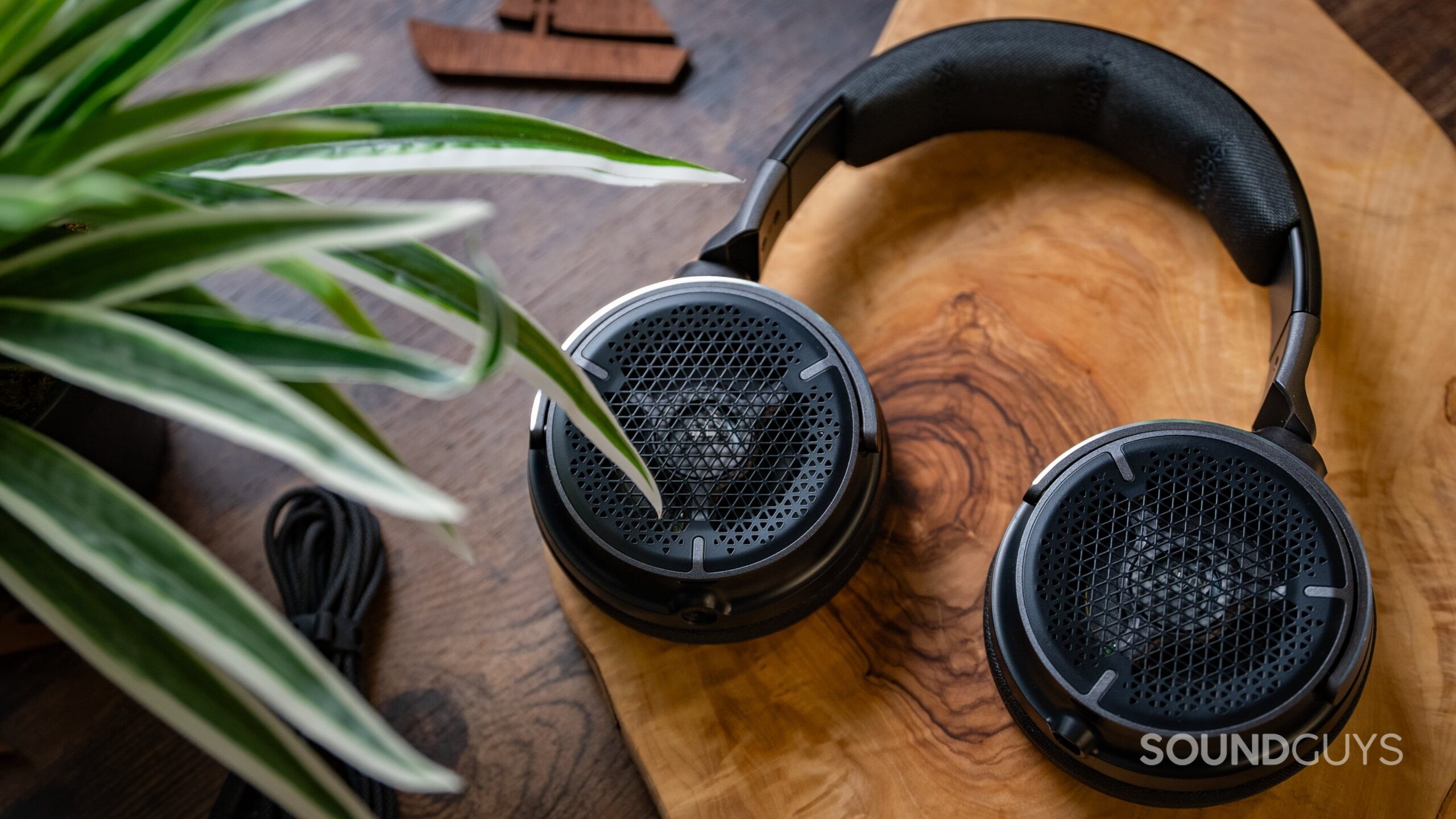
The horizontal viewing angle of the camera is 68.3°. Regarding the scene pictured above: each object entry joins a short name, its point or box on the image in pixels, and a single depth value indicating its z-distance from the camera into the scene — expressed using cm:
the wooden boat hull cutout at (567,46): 84
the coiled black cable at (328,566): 67
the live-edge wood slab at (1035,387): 60
